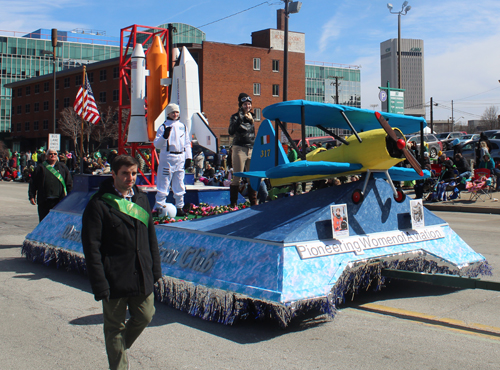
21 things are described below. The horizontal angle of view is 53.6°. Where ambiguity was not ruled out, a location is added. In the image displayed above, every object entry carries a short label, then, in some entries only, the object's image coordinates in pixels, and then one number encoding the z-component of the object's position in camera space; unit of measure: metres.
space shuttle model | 12.18
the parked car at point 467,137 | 44.45
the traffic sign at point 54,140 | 30.75
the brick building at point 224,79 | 60.06
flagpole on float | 25.73
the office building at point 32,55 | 96.12
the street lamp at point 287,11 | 21.48
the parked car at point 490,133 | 36.33
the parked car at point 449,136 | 45.32
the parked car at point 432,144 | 35.53
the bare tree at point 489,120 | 109.31
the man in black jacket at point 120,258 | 3.49
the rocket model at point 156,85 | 12.66
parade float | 4.74
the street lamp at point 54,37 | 33.62
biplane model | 5.61
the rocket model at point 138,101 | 12.90
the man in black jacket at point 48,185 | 9.18
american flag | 25.66
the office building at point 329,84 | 104.44
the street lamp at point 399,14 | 27.03
